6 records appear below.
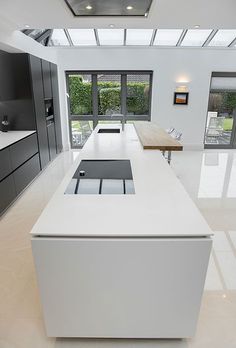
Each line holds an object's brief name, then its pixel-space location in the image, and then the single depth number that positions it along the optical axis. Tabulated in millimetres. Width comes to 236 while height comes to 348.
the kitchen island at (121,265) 1350
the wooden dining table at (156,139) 3018
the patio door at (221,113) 6797
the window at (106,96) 6785
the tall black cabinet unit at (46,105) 4766
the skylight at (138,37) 5742
